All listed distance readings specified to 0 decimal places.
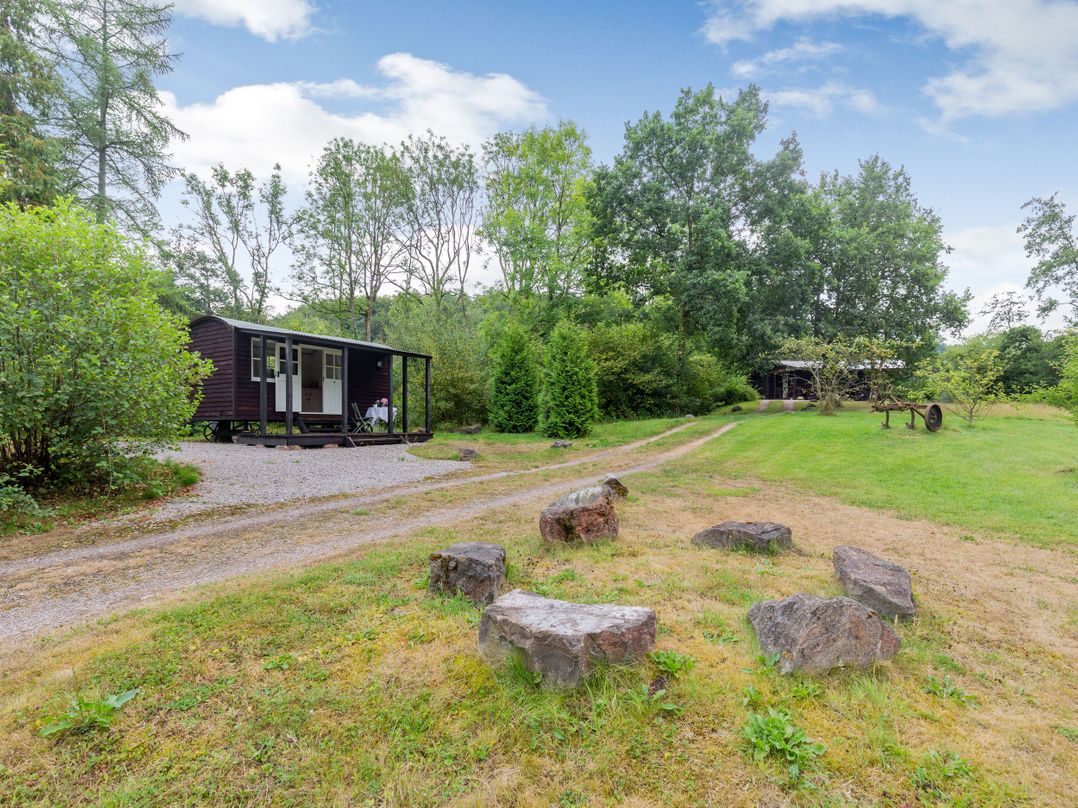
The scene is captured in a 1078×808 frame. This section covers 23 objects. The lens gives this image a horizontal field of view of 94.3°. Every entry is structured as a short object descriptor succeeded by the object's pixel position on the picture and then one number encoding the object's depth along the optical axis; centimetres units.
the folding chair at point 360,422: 1752
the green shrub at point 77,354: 645
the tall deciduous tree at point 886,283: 2478
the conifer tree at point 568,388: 1842
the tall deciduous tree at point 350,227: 2827
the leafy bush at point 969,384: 1562
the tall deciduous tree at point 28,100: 1360
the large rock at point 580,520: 534
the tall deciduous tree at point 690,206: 2319
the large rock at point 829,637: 276
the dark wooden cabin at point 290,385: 1438
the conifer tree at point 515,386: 2027
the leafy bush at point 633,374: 2311
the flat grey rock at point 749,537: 514
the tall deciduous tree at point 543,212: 2531
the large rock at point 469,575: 389
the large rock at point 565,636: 265
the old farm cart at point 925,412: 1412
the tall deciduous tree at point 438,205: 2936
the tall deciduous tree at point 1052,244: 3041
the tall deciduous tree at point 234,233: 2702
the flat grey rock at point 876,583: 360
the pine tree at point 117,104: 1645
